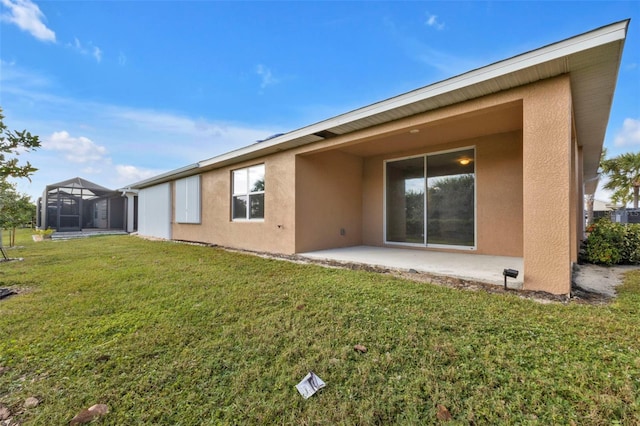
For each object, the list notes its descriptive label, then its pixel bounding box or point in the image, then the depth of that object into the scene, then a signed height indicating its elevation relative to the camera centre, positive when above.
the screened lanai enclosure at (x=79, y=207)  15.91 +0.48
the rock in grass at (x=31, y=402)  1.52 -1.09
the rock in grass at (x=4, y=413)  1.44 -1.10
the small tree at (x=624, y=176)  17.36 +2.81
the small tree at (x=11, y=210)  4.74 +0.07
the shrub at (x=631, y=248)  5.32 -0.62
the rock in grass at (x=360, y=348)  2.02 -1.02
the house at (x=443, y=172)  3.12 +1.01
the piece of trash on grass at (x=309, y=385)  1.60 -1.06
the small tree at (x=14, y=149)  3.80 +0.96
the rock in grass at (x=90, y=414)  1.40 -1.08
